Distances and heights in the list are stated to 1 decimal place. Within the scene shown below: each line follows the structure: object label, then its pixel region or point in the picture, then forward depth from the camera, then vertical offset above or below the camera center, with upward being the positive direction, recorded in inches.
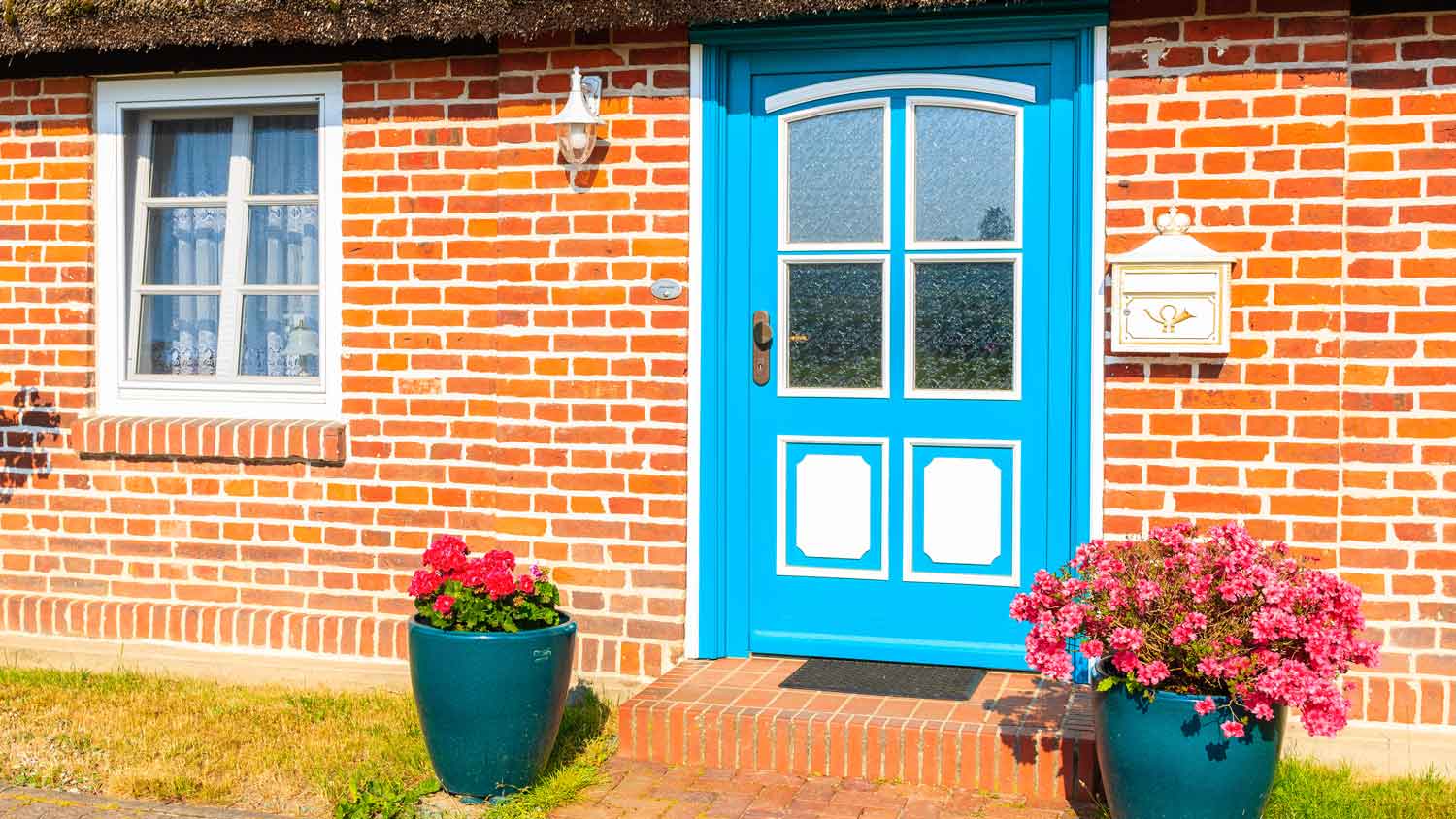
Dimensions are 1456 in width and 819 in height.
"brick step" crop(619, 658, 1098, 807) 183.0 -43.3
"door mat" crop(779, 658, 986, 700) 206.2 -40.3
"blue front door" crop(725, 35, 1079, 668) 212.7 +9.9
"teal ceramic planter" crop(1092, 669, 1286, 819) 157.4 -38.6
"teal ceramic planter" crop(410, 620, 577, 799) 175.8 -36.9
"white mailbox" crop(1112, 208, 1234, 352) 192.9 +15.1
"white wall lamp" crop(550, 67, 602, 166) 217.2 +42.3
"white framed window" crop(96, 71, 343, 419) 243.9 +26.4
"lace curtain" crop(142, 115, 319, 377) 246.5 +25.2
